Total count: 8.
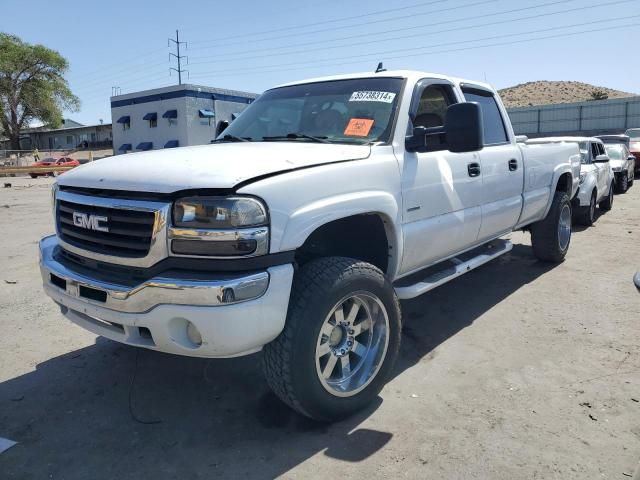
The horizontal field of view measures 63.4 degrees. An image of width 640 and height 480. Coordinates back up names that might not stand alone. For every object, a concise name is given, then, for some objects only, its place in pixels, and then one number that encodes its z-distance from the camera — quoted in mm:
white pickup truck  2414
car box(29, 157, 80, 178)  29197
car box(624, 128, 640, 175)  18000
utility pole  60869
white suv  8688
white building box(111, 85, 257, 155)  30062
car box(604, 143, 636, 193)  13229
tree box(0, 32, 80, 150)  54531
